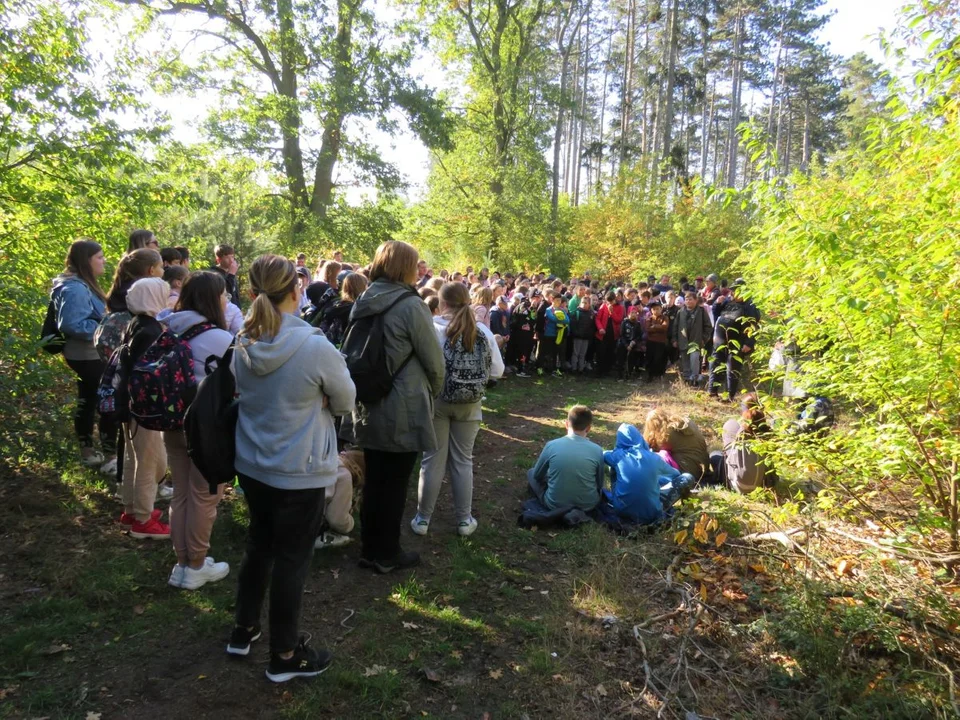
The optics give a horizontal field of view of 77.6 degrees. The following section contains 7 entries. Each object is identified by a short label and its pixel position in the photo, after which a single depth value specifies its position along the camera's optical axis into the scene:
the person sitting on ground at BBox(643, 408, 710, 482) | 6.38
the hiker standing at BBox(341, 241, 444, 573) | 3.82
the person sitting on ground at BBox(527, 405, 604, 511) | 5.23
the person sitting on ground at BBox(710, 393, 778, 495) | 6.01
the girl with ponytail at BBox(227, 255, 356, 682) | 2.75
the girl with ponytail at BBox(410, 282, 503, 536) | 4.54
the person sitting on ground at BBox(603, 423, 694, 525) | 5.17
